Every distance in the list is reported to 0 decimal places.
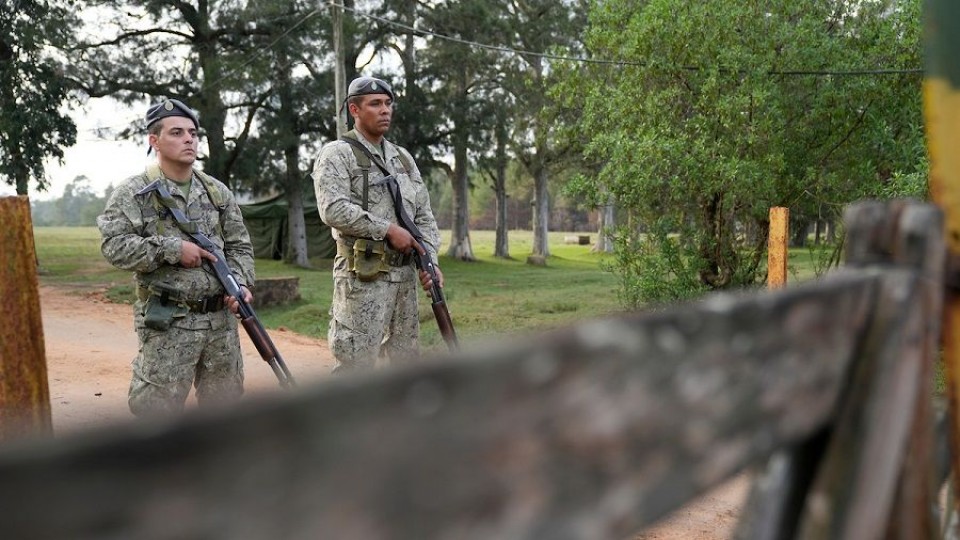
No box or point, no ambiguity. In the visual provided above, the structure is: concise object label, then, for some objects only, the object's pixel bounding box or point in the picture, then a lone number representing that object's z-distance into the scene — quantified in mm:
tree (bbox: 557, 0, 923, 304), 9258
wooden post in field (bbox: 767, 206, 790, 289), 5449
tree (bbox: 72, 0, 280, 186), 19797
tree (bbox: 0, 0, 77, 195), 18156
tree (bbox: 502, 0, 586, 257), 23391
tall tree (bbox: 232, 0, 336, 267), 19906
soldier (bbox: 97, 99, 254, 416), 3633
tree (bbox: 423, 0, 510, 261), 21906
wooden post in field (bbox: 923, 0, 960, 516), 1021
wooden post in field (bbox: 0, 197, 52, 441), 2273
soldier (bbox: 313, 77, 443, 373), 4297
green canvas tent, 25219
